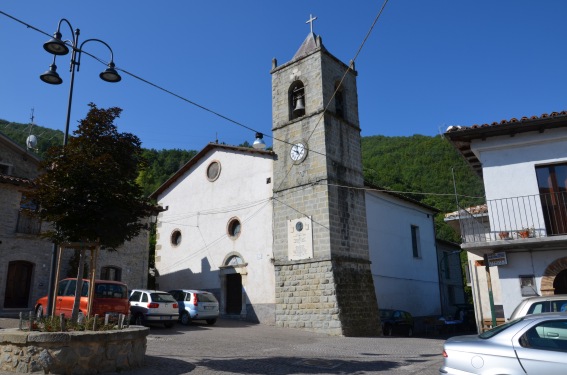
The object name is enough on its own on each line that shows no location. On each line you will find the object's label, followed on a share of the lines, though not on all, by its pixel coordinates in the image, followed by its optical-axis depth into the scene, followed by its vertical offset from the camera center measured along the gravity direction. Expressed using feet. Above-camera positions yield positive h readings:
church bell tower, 56.34 +12.84
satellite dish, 74.33 +26.44
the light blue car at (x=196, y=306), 54.49 -0.40
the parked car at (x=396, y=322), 63.72 -3.23
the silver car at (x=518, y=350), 16.31 -1.97
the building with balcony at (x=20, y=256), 53.78 +5.95
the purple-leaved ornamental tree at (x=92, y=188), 28.81 +7.40
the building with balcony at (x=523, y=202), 37.70 +8.04
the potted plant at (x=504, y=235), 38.82 +5.18
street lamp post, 29.14 +15.96
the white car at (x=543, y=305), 23.66 -0.46
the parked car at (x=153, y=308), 48.01 -0.45
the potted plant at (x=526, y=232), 37.81 +5.25
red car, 41.32 +0.56
